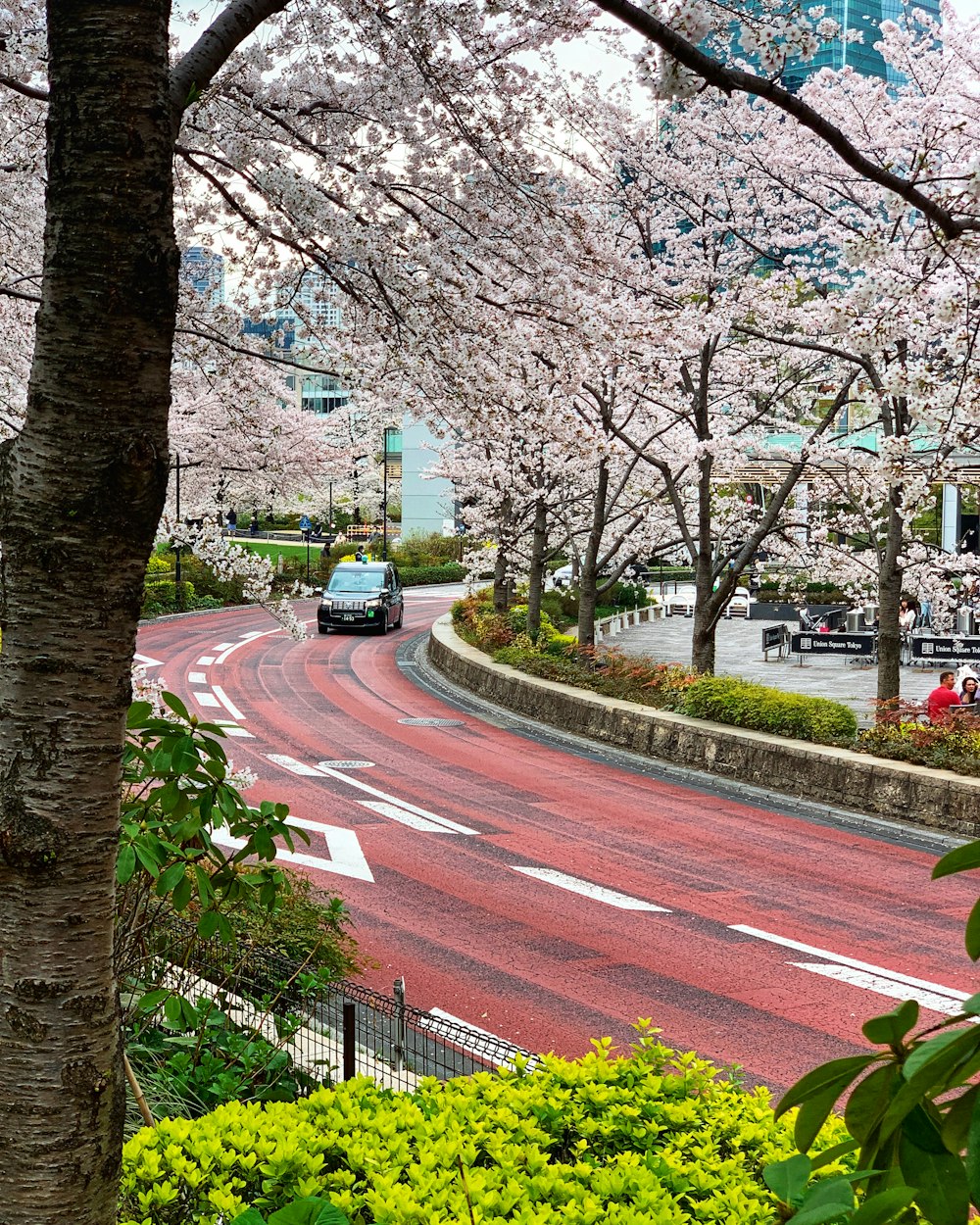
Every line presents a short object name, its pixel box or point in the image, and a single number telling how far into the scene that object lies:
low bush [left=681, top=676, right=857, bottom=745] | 14.66
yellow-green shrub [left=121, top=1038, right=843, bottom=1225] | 3.11
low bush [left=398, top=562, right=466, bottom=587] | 56.69
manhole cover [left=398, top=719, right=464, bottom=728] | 19.66
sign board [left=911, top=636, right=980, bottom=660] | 22.59
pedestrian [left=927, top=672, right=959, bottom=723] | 14.54
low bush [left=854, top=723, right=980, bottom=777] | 12.97
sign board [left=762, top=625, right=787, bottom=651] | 27.78
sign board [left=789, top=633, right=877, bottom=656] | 24.02
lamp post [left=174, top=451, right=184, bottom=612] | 40.54
